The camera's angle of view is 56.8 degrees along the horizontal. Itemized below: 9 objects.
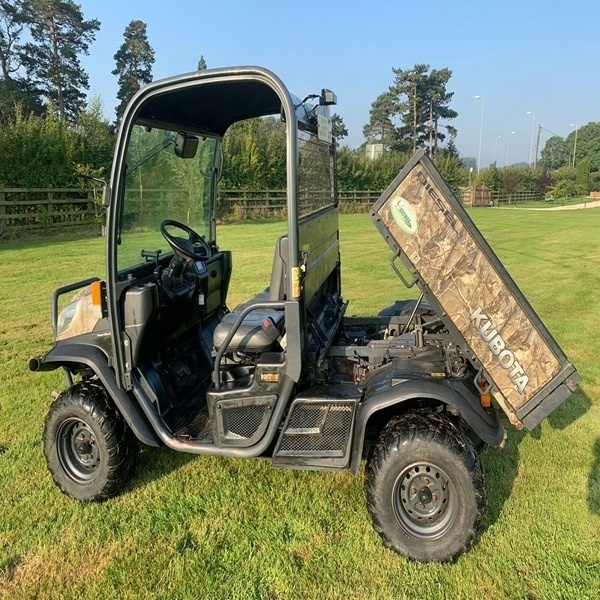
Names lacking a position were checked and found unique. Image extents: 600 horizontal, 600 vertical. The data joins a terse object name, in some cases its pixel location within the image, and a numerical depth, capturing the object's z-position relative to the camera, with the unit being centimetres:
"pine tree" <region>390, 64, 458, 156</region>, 5478
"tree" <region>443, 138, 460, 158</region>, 5865
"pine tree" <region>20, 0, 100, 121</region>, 3597
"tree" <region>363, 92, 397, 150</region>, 5741
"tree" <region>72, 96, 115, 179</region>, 1994
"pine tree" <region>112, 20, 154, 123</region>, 4216
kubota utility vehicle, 298
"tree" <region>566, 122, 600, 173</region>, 9302
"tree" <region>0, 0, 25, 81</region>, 3475
